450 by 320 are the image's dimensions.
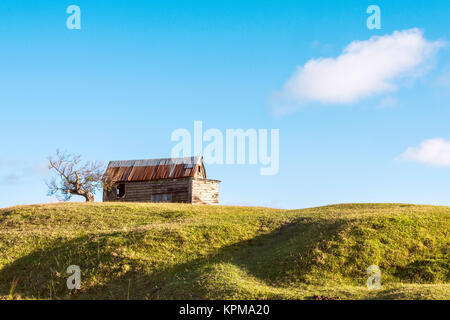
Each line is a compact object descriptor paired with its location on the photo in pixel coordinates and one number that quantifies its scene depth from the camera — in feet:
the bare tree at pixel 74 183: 202.28
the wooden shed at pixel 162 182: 195.21
